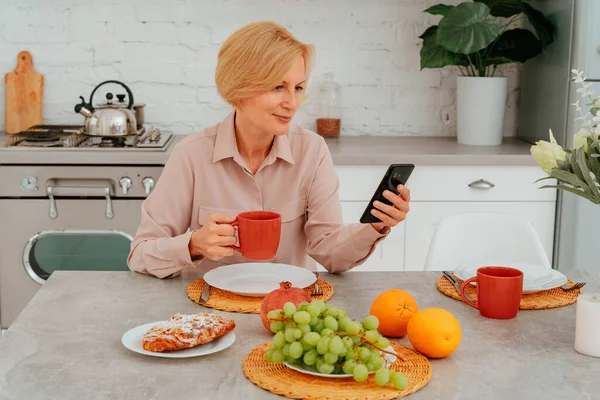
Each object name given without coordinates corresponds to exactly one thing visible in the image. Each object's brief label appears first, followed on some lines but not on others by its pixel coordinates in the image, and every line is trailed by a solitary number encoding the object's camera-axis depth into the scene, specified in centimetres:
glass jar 377
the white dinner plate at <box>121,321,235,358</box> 146
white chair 242
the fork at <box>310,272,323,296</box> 185
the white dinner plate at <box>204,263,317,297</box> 184
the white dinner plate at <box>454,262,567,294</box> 188
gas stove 326
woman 210
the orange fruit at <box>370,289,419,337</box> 158
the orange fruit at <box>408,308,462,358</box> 146
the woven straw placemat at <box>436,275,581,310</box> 180
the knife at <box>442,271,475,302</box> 189
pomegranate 155
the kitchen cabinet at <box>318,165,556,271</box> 329
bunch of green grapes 132
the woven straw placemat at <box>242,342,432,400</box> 133
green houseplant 334
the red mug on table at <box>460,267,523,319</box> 169
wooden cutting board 372
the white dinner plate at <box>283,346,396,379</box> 136
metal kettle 332
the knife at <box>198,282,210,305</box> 180
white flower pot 355
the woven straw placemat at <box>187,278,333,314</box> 175
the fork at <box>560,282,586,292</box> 190
